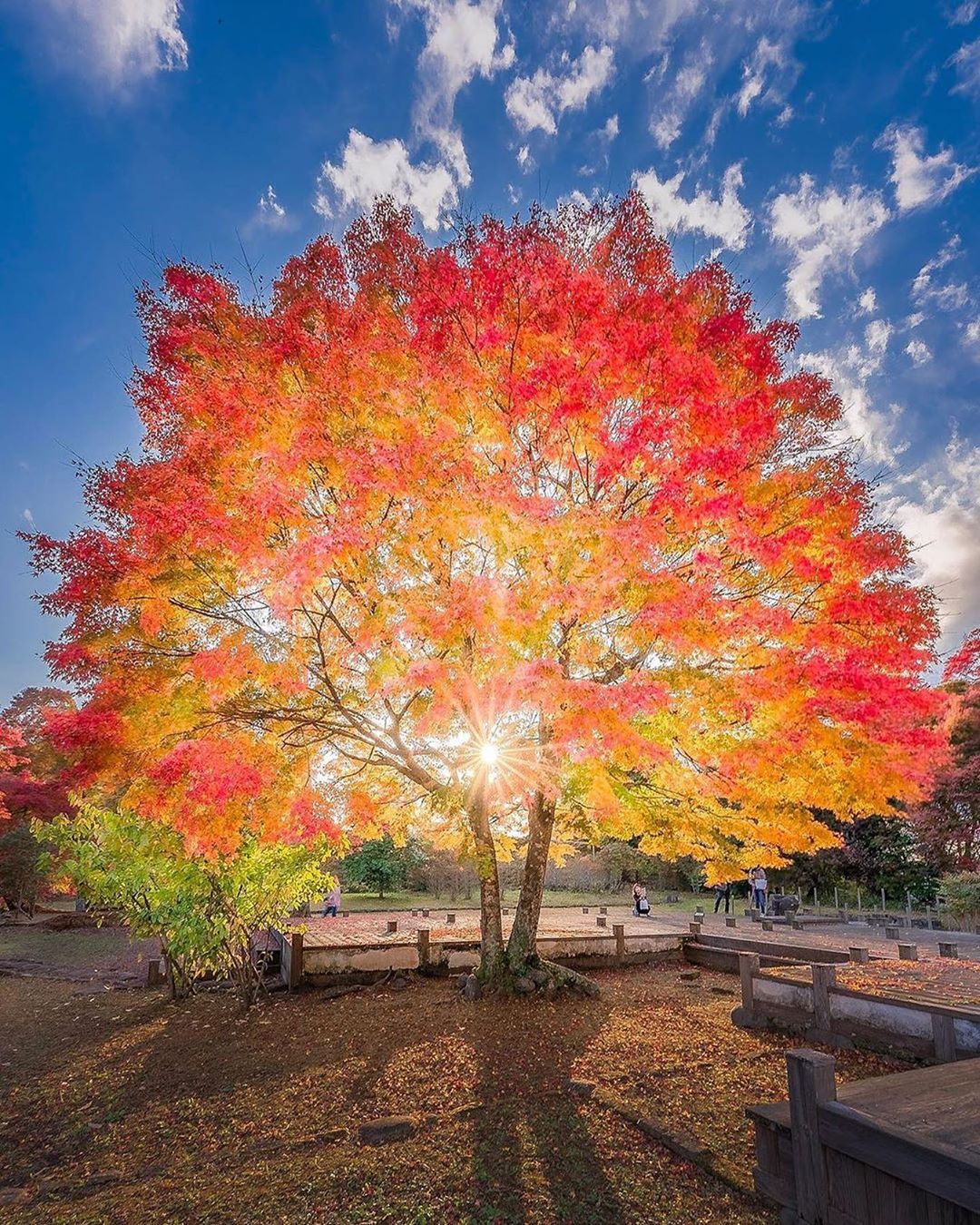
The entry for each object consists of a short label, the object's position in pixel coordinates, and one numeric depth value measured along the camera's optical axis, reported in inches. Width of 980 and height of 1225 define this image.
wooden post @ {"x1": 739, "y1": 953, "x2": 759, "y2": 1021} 390.0
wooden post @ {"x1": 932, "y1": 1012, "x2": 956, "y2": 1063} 299.4
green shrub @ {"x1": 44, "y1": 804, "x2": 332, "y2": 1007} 457.7
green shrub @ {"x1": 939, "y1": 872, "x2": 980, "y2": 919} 884.0
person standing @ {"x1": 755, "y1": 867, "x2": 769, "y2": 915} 1141.1
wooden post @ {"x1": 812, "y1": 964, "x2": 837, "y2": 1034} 352.2
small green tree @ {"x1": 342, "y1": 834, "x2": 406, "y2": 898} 1252.5
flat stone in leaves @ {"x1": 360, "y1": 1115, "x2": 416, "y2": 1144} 242.5
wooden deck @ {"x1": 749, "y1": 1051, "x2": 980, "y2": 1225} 142.3
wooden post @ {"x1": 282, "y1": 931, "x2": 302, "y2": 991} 494.9
